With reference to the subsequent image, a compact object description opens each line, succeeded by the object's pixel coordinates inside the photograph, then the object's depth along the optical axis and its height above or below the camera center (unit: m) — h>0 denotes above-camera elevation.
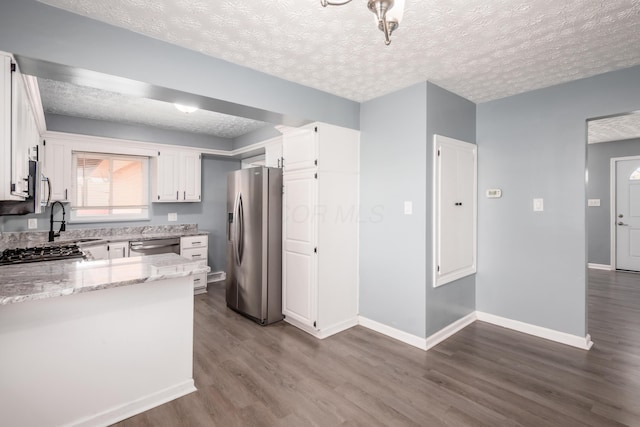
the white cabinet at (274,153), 4.30 +0.87
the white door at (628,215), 5.84 -0.08
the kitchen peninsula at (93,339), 1.64 -0.79
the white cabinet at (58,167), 3.89 +0.60
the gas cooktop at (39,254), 2.34 -0.35
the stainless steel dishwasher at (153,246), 4.20 -0.49
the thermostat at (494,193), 3.45 +0.21
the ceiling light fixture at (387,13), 1.20 +0.81
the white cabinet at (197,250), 4.67 -0.60
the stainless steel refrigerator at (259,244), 3.53 -0.39
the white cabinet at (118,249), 4.03 -0.50
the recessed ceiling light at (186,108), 2.96 +1.04
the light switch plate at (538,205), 3.17 +0.07
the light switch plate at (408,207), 3.02 +0.05
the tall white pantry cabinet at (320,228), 3.21 -0.18
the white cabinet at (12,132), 1.67 +0.48
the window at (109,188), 4.32 +0.38
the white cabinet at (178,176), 4.74 +0.60
